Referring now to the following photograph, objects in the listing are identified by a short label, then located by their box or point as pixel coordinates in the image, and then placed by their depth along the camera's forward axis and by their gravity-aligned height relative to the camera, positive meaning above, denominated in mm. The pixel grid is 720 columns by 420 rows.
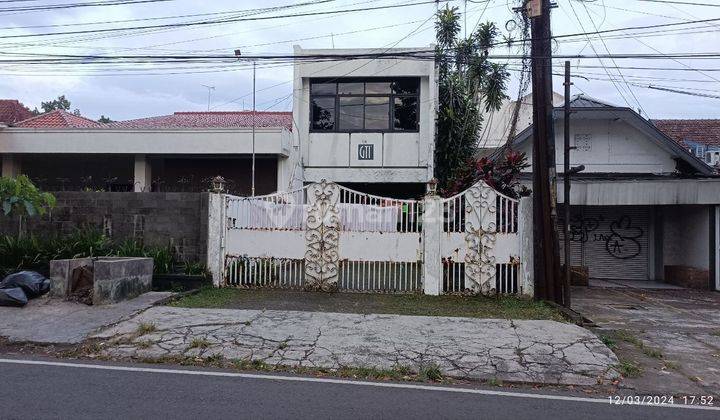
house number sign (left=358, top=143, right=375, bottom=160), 18297 +2393
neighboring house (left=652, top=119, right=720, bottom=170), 19953 +3660
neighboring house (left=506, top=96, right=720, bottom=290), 14734 +354
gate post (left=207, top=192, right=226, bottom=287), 10992 -301
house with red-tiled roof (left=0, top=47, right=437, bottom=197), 16984 +2588
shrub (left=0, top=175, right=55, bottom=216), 10016 +456
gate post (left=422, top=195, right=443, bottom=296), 10383 -282
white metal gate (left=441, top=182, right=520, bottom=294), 10281 -411
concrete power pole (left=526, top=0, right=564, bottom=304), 9648 +1205
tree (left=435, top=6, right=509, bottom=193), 18906 +4790
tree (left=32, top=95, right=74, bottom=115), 54512 +11774
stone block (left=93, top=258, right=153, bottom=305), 9203 -1010
